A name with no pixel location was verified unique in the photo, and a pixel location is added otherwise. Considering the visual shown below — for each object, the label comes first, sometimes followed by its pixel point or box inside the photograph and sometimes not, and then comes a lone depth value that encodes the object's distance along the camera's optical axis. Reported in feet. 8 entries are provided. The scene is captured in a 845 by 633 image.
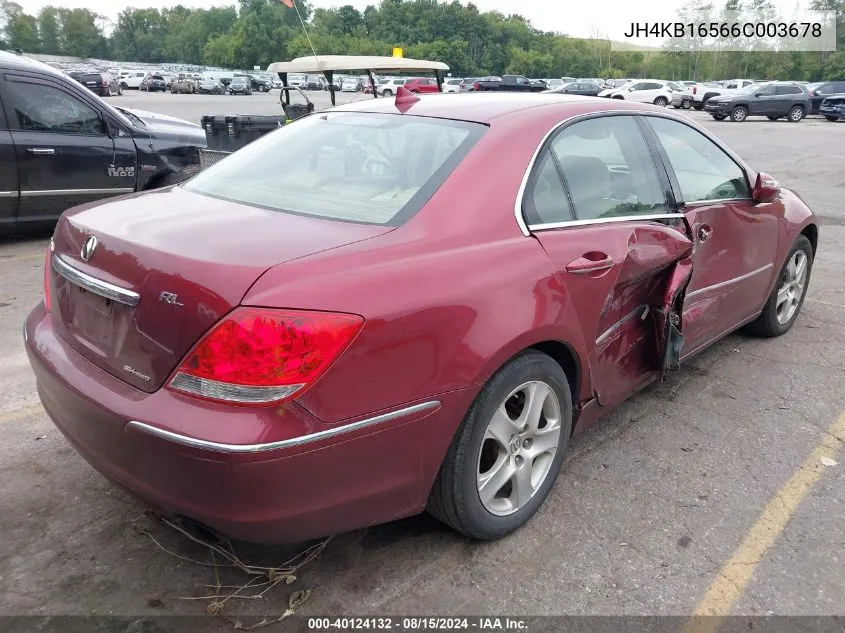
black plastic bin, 27.53
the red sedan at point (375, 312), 6.17
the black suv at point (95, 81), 113.29
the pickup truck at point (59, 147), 20.70
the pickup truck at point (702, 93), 127.24
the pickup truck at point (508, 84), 153.07
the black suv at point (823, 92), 101.35
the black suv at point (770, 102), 96.53
